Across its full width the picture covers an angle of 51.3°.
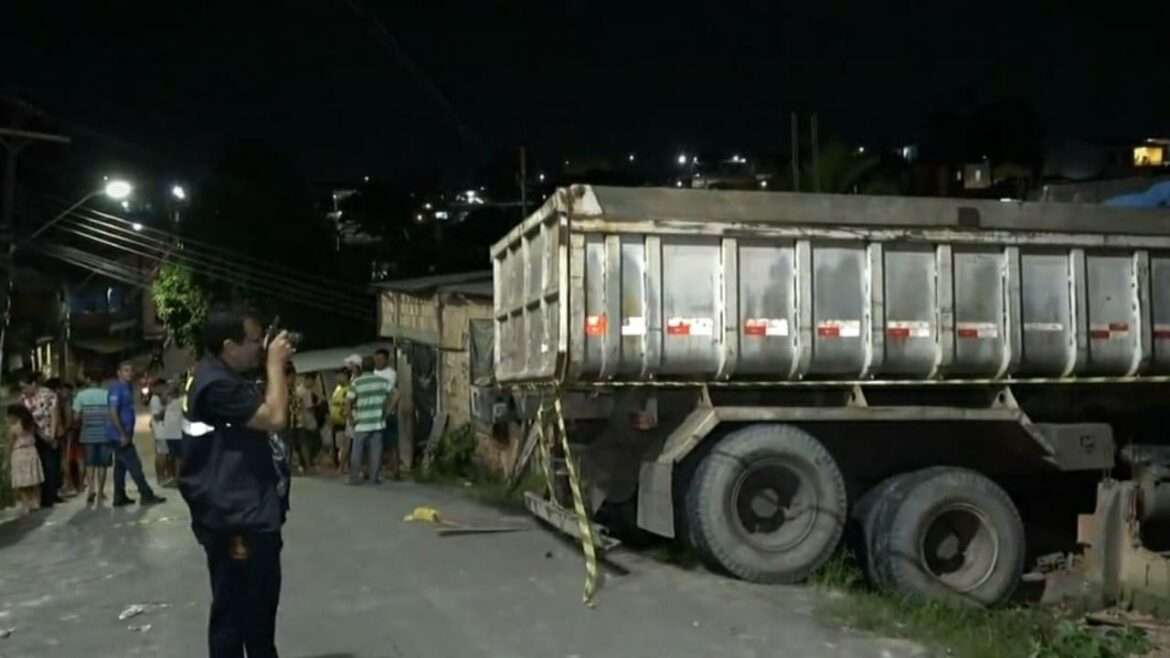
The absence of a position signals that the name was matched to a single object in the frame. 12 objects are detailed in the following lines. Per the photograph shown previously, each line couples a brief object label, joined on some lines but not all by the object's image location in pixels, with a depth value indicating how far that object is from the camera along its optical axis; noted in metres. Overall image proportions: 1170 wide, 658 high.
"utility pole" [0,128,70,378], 19.73
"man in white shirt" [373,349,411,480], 15.31
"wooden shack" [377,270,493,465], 17.67
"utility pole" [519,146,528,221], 25.82
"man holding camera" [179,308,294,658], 4.89
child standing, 12.55
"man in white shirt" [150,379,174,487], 15.88
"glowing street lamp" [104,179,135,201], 22.67
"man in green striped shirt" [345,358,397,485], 14.71
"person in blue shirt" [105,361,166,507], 12.56
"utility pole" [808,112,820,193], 22.61
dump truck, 8.22
